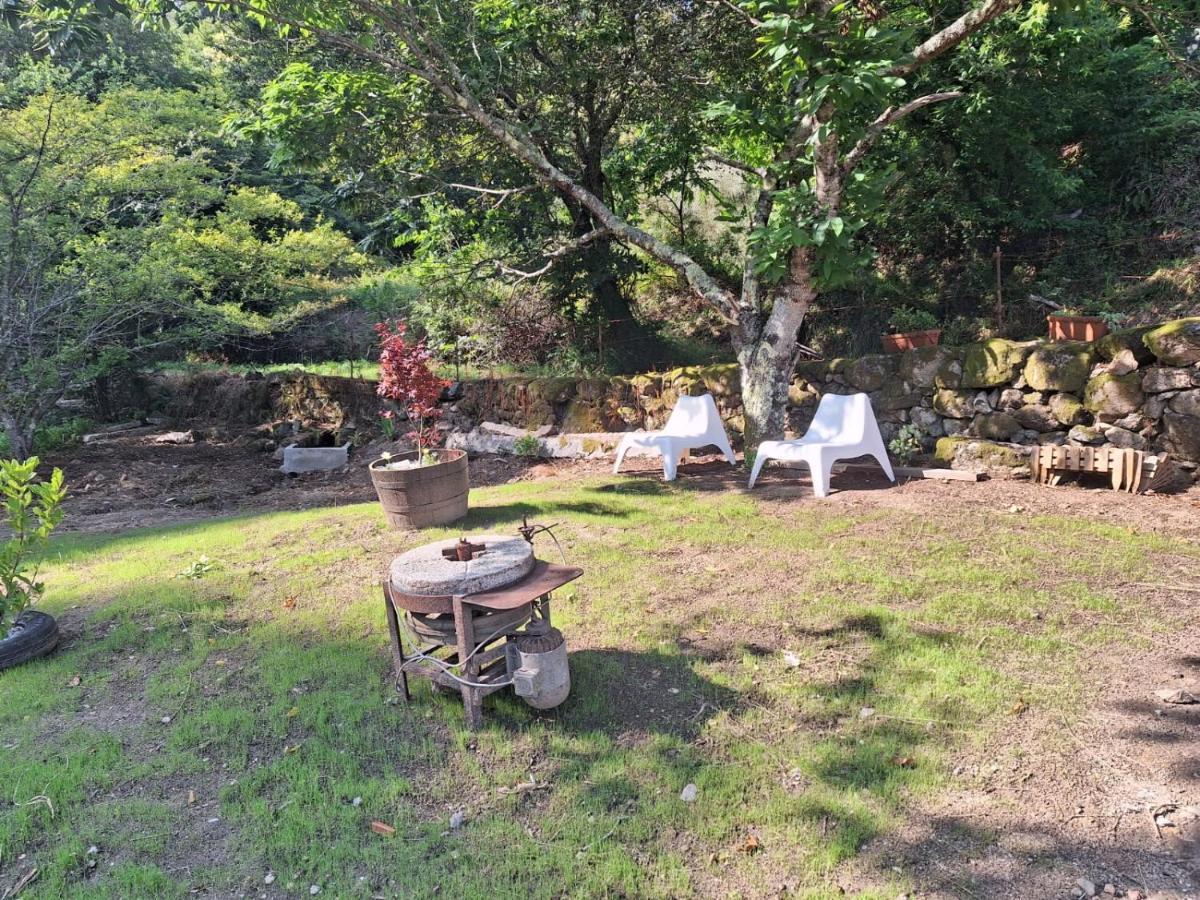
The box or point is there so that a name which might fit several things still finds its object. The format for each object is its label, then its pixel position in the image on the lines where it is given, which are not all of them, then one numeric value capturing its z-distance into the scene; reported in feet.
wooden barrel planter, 17.75
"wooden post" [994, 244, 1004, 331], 24.49
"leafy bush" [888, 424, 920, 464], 22.38
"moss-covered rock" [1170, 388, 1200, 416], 17.66
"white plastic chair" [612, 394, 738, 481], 22.24
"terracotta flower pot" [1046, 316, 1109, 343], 20.17
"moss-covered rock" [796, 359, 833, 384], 25.58
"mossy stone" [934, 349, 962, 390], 22.22
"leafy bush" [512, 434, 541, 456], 28.81
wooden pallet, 17.49
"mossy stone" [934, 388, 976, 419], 22.07
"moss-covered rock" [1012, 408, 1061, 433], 20.48
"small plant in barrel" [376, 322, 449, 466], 18.13
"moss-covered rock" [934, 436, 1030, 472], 19.60
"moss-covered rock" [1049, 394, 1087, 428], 19.83
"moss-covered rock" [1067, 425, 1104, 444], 19.47
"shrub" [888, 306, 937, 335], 27.17
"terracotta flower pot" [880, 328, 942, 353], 23.38
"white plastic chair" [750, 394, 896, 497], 18.90
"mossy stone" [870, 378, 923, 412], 23.32
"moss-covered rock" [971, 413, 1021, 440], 21.18
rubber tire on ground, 11.93
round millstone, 9.16
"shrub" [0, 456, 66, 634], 11.74
